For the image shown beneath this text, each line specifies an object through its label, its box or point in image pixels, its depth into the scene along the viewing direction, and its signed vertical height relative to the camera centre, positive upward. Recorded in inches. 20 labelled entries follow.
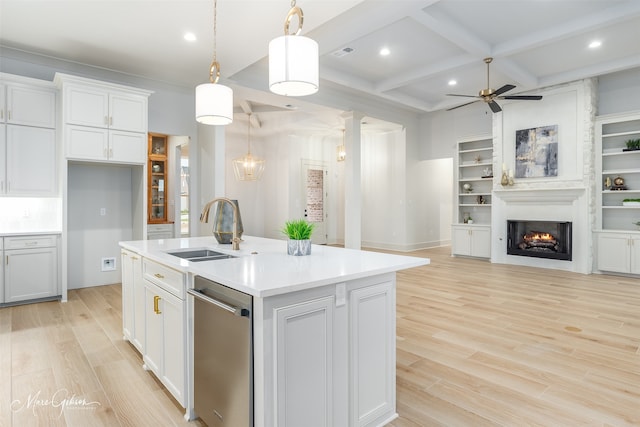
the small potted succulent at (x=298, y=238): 88.6 -6.9
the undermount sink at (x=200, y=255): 93.7 -12.3
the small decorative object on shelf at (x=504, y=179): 266.2 +23.0
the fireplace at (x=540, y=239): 242.2 -20.5
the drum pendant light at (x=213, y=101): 97.0 +29.6
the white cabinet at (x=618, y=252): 216.1 -26.0
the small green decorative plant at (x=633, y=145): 220.8 +40.5
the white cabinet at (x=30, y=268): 157.6 -26.2
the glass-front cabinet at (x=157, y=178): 267.0 +23.8
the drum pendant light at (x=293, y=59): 71.7 +30.4
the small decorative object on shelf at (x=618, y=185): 228.1 +16.1
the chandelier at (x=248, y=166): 325.4 +41.5
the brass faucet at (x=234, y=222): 100.3 -3.4
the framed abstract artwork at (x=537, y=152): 248.4 +41.3
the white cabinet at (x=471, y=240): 290.4 -25.0
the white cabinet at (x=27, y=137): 161.0 +33.5
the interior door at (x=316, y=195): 366.3 +15.5
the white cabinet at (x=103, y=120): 164.1 +42.9
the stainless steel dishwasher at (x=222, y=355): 59.1 -26.2
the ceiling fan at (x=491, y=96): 201.7 +65.0
